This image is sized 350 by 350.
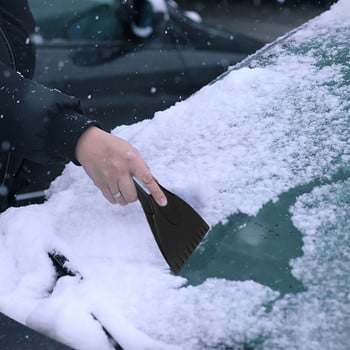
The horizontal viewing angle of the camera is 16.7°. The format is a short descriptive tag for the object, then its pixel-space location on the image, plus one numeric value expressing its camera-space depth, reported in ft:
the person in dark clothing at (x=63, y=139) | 6.20
